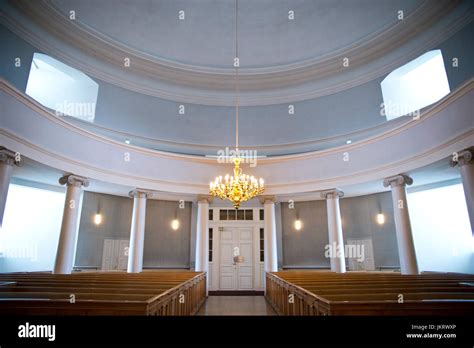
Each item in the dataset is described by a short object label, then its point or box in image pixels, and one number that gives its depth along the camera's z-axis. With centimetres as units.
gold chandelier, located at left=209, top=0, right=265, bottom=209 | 741
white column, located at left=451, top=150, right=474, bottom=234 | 678
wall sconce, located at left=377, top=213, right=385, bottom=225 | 1191
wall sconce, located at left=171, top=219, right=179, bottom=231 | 1312
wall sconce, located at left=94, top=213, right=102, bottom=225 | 1210
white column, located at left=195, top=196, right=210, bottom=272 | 1135
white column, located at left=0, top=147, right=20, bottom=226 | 674
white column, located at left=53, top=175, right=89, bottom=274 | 859
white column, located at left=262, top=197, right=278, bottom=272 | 1155
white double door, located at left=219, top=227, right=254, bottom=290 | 1246
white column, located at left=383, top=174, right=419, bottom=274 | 859
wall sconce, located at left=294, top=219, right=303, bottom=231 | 1316
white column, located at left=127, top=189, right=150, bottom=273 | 1055
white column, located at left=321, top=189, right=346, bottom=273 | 1048
